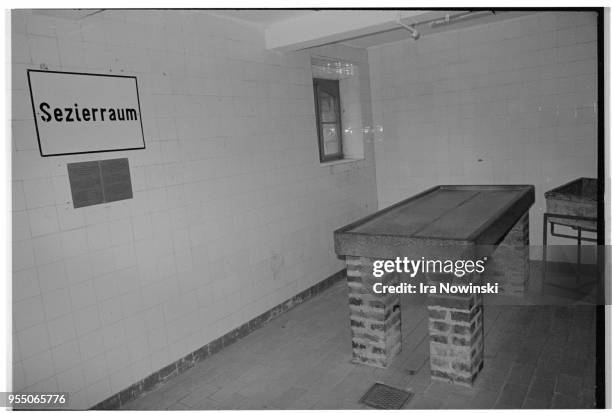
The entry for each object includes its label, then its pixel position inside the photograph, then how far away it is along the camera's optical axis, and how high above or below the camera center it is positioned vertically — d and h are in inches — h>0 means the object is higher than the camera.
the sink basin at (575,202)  173.0 -33.4
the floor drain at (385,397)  126.1 -73.3
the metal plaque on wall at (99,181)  124.1 -6.7
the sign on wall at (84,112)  116.3 +12.4
